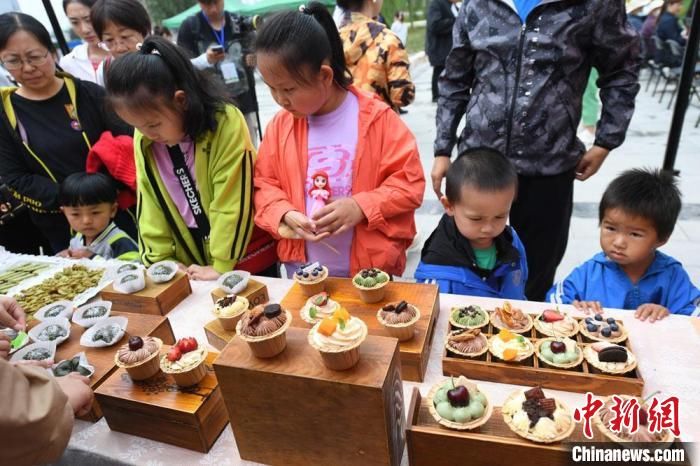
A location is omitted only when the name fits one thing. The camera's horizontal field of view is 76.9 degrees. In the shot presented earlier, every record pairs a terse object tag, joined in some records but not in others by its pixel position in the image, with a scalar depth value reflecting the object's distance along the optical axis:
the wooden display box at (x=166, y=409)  1.19
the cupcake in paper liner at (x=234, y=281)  1.71
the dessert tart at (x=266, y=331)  1.08
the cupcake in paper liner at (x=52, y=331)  1.54
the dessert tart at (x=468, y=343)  1.29
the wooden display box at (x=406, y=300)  1.30
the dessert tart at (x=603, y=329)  1.31
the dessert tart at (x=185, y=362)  1.25
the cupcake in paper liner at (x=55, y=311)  1.72
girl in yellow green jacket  1.73
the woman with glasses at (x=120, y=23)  2.65
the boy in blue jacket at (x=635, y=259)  1.57
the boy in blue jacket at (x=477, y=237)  1.61
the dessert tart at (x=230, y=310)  1.52
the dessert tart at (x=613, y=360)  1.18
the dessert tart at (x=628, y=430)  0.97
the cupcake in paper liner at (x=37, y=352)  1.43
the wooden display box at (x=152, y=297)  1.74
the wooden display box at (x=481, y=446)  0.98
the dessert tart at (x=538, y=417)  0.98
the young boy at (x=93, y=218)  2.35
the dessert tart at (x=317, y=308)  1.45
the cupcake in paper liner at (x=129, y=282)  1.76
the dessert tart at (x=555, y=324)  1.34
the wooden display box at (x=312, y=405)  1.01
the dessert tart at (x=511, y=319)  1.38
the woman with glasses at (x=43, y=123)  2.32
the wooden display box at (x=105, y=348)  1.37
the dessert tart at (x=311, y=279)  1.62
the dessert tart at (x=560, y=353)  1.22
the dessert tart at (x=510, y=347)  1.25
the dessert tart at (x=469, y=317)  1.40
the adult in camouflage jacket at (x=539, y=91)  1.90
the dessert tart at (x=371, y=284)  1.53
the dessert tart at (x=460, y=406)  1.03
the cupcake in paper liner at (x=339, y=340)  1.01
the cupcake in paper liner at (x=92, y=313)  1.62
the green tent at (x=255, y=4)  10.21
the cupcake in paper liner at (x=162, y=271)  1.81
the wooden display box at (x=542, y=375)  1.17
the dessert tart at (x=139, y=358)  1.28
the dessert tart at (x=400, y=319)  1.33
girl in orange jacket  1.71
